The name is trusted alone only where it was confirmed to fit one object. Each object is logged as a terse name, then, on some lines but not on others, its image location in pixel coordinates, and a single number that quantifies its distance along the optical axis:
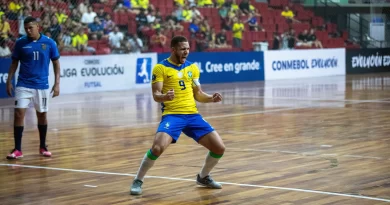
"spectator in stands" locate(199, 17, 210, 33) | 32.28
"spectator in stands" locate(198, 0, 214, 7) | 34.16
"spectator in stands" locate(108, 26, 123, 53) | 28.22
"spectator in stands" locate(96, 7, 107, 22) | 28.48
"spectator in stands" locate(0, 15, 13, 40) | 24.23
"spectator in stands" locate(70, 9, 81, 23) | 27.36
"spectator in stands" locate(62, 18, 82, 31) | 26.80
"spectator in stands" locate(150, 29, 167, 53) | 29.69
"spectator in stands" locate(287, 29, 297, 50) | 35.72
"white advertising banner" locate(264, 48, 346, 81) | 33.75
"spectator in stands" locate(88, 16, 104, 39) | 28.22
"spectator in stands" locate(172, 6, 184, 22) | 31.85
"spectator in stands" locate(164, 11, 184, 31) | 30.63
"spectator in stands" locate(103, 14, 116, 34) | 28.69
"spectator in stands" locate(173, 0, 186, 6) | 32.34
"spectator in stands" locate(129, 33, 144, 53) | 28.66
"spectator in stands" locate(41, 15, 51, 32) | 25.52
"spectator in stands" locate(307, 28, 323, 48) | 36.97
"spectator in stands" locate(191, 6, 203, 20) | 32.55
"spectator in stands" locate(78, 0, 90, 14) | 27.94
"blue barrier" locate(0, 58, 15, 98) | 23.89
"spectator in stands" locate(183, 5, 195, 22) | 32.00
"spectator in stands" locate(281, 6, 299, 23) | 38.03
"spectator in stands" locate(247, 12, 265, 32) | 35.41
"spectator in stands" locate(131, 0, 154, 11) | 30.23
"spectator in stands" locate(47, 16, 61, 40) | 25.94
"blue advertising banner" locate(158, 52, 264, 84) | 30.81
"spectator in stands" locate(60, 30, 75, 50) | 26.59
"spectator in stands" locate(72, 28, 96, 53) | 26.86
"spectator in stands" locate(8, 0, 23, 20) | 24.77
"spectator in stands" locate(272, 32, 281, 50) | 35.12
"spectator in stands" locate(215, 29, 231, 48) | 32.56
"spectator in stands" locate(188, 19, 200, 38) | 31.73
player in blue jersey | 11.80
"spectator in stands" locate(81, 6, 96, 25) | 28.00
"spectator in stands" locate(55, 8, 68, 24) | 26.46
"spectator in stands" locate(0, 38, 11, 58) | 24.20
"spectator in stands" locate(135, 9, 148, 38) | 29.73
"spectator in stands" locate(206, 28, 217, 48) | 32.06
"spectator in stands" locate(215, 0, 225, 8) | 34.88
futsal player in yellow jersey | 8.77
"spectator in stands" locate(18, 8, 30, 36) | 24.80
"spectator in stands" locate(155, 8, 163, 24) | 30.45
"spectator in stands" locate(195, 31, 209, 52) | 31.30
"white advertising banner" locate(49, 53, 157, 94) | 26.08
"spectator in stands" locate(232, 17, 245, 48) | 33.88
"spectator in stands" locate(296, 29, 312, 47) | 36.50
